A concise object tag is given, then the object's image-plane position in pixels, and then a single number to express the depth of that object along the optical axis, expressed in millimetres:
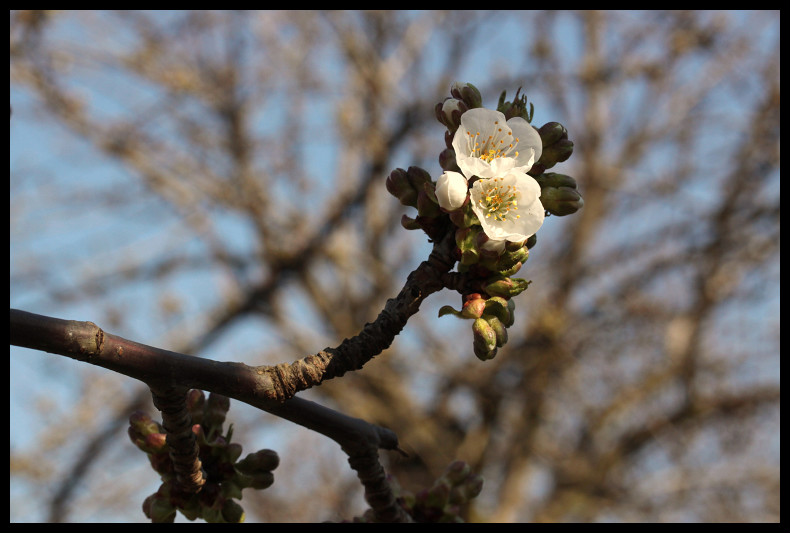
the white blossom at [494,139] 723
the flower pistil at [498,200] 707
